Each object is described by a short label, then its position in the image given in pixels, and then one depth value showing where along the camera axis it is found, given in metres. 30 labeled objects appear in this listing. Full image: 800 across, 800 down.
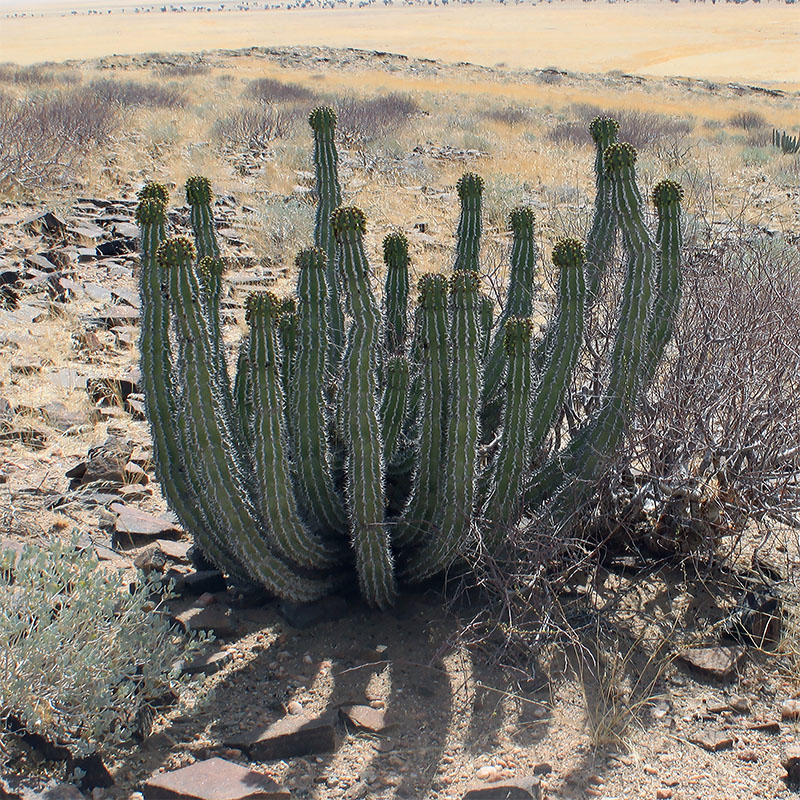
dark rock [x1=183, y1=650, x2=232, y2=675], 3.57
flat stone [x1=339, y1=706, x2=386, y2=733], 3.22
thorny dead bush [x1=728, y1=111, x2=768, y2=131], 25.44
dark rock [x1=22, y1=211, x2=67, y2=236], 9.67
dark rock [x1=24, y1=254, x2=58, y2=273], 8.64
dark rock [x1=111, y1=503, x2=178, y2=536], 4.53
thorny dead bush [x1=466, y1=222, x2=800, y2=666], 3.72
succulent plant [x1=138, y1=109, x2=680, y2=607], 3.42
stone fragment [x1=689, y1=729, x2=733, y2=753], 3.18
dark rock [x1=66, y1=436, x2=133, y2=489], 5.03
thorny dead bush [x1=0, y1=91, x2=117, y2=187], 11.30
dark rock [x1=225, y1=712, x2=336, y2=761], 3.07
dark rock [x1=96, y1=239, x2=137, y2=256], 9.59
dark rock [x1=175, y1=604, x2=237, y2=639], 3.79
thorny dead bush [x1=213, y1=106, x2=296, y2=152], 16.95
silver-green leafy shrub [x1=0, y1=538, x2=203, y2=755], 2.84
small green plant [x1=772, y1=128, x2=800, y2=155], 18.98
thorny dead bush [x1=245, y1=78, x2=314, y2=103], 24.31
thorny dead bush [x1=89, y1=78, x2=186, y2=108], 21.05
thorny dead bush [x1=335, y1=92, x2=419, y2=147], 18.02
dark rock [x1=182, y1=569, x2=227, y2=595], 4.10
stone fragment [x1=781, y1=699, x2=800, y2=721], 3.31
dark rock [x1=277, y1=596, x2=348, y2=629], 3.85
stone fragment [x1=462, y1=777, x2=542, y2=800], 2.79
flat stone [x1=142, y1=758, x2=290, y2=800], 2.70
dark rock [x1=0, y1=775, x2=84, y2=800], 2.61
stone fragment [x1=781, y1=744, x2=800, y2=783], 3.01
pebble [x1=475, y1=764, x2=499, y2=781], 2.99
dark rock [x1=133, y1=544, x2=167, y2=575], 4.28
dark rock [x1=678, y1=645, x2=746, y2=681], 3.54
